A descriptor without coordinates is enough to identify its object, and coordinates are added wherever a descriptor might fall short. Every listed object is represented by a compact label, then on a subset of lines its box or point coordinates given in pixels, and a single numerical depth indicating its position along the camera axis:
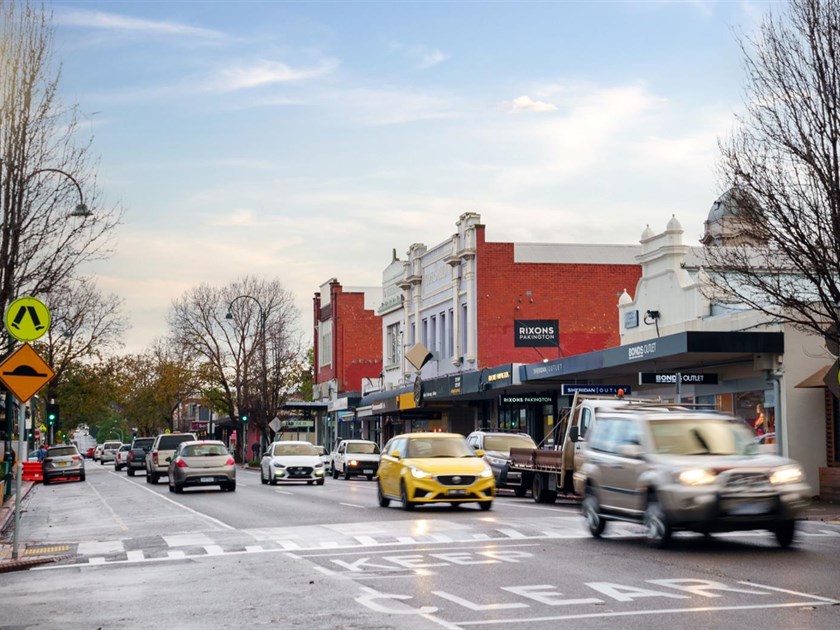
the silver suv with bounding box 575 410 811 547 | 15.34
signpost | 17.39
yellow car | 24.50
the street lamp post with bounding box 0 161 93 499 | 24.28
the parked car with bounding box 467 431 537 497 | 31.25
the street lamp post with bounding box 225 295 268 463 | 68.81
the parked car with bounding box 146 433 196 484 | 46.69
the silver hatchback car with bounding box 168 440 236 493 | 36.00
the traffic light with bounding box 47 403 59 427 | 54.88
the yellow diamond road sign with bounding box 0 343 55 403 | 17.39
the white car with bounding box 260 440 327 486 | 40.84
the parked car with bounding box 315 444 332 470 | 41.88
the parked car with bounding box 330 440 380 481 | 49.00
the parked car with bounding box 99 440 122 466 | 97.12
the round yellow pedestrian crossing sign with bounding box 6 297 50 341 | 17.41
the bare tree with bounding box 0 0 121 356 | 24.25
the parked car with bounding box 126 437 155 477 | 59.84
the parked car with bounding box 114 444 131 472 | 73.06
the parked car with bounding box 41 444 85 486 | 50.56
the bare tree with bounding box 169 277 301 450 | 78.75
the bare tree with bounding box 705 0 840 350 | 23.41
